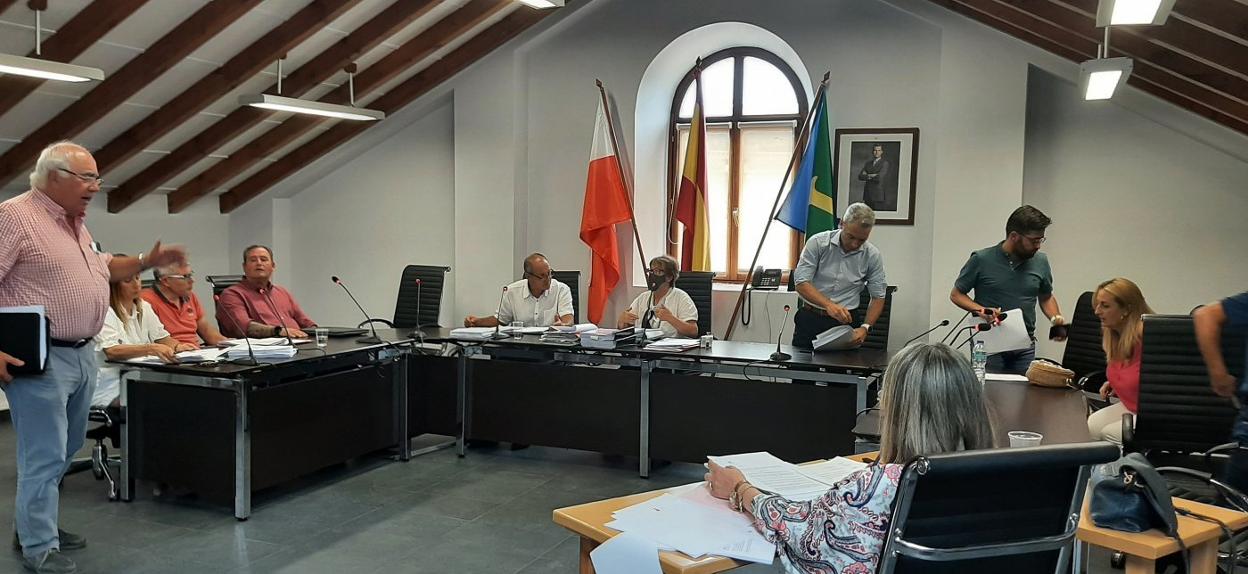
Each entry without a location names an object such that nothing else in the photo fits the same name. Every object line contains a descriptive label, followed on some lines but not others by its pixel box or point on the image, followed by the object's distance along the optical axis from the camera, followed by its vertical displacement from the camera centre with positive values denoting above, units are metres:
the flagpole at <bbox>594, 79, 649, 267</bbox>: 7.23 +0.83
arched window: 7.19 +0.84
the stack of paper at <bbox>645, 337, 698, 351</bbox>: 5.00 -0.48
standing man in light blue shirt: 5.04 -0.11
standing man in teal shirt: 4.69 -0.09
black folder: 3.22 -0.34
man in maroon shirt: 5.20 -0.34
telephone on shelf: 6.97 -0.17
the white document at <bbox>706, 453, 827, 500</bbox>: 2.16 -0.53
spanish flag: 7.11 +0.47
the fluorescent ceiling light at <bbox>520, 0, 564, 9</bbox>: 5.37 +1.43
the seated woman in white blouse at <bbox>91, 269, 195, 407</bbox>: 4.29 -0.46
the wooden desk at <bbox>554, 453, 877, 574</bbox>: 1.81 -0.59
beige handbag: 3.83 -0.45
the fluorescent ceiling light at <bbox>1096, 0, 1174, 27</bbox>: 3.18 +0.88
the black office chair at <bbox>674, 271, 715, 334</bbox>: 6.01 -0.23
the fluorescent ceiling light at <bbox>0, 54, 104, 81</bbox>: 4.52 +0.86
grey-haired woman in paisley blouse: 1.72 -0.35
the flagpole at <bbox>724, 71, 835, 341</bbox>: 6.73 +0.48
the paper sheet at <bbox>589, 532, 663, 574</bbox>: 1.87 -0.60
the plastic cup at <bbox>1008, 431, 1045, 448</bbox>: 2.63 -0.49
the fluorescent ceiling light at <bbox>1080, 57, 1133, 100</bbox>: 4.46 +0.94
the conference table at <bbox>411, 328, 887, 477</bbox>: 4.58 -0.76
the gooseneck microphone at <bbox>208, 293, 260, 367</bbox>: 4.27 -0.53
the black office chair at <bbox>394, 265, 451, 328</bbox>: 6.37 -0.32
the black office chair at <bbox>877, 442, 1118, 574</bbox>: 1.56 -0.43
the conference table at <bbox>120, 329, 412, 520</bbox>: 4.19 -0.83
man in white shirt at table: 5.81 -0.33
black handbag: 2.07 -0.52
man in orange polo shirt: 4.93 -0.34
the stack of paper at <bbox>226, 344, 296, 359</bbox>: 4.31 -0.49
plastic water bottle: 3.81 -0.40
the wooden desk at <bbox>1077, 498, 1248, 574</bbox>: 2.05 -0.61
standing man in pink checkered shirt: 3.32 -0.23
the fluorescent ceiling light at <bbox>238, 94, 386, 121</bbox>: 6.00 +0.94
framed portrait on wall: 6.55 +0.63
